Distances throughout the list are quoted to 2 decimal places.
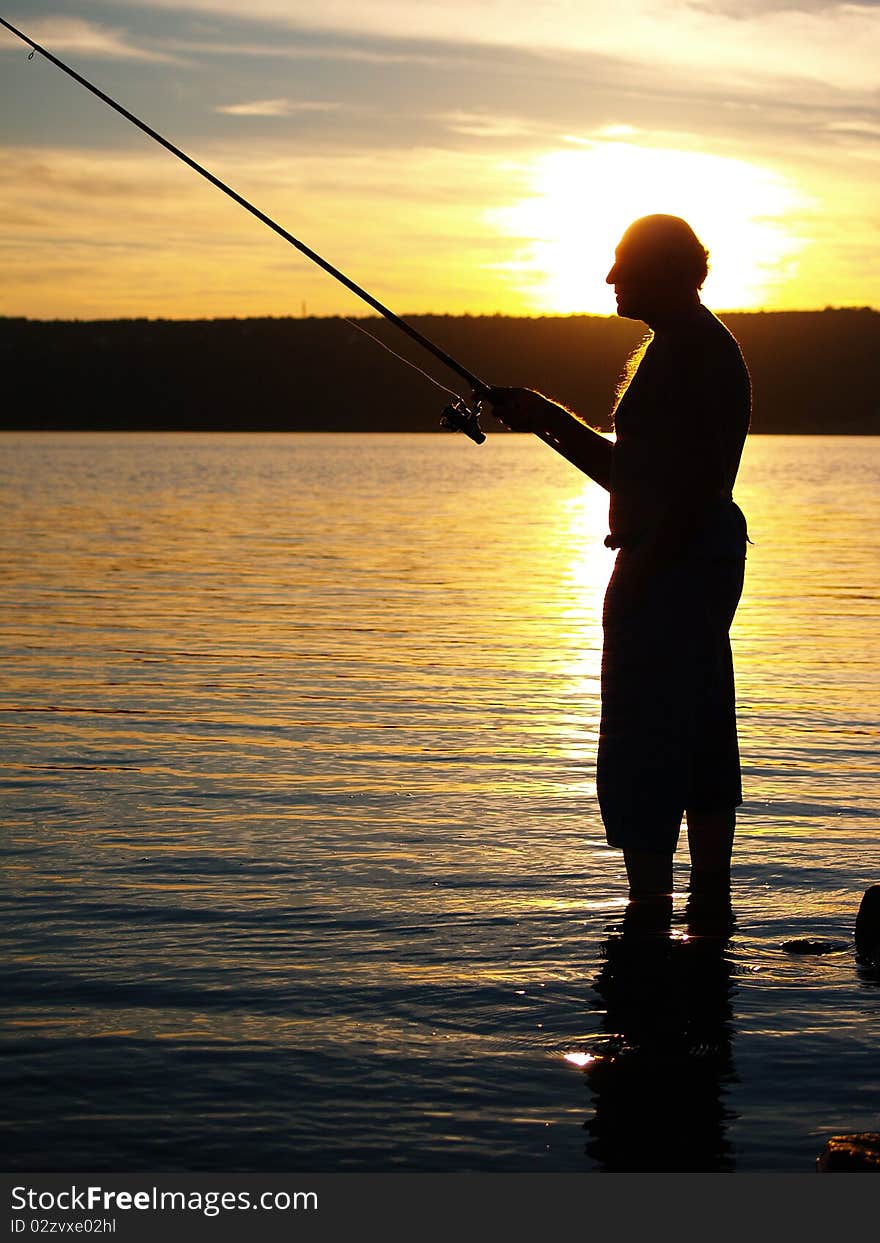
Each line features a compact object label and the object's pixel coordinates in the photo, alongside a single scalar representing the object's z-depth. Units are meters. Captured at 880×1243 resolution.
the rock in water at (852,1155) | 3.41
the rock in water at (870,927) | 5.11
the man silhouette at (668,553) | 4.74
